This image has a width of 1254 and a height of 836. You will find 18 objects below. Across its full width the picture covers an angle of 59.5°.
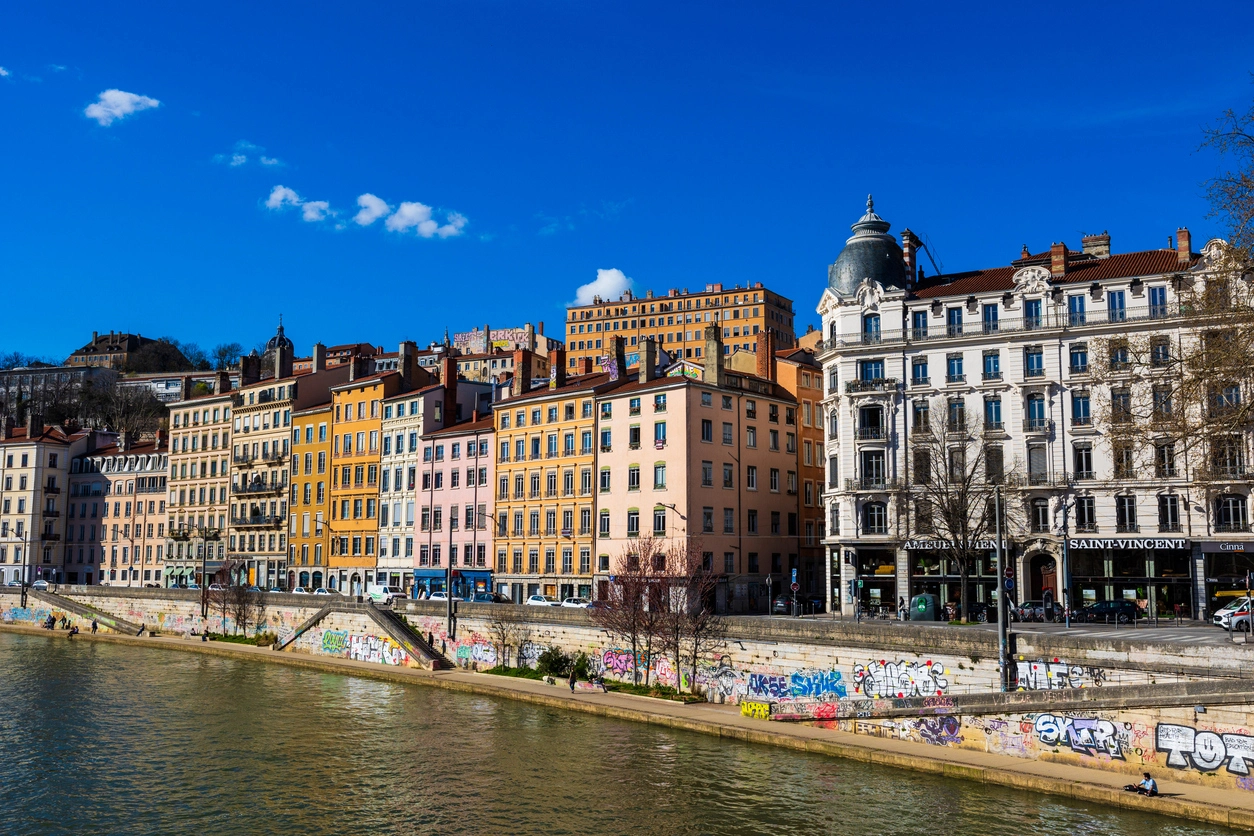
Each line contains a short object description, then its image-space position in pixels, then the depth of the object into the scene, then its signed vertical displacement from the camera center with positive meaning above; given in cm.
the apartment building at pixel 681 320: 16300 +3633
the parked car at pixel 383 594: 7325 -257
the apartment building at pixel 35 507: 12369 +539
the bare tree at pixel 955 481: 6253 +461
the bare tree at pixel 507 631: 6031 -410
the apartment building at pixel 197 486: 10919 +708
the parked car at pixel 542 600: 7362 -295
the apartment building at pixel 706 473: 7369 +580
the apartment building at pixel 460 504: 8569 +417
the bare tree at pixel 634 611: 5228 -258
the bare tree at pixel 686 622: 5000 -297
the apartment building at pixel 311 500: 9875 +511
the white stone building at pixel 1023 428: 6281 +810
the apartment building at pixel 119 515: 11756 +439
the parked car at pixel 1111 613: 5384 -266
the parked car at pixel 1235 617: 4588 -247
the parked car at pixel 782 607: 6988 -315
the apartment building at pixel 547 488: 7888 +504
